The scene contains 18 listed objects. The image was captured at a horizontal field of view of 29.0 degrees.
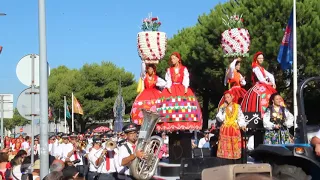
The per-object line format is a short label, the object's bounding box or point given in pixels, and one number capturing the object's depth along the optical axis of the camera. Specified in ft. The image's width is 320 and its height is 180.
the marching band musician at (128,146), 27.81
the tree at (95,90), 211.61
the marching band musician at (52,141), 66.16
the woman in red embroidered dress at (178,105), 43.80
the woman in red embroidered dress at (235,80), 45.29
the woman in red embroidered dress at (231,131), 38.60
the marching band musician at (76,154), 40.83
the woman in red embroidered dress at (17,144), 97.45
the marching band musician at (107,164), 31.12
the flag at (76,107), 148.05
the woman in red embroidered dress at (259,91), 42.45
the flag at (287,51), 65.00
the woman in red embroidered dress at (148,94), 46.21
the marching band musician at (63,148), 61.16
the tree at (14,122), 342.95
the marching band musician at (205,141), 71.00
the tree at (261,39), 93.25
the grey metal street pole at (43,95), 33.27
